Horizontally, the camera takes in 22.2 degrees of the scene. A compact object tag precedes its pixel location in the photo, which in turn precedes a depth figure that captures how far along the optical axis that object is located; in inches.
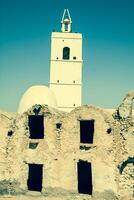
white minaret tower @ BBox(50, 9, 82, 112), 1512.1
